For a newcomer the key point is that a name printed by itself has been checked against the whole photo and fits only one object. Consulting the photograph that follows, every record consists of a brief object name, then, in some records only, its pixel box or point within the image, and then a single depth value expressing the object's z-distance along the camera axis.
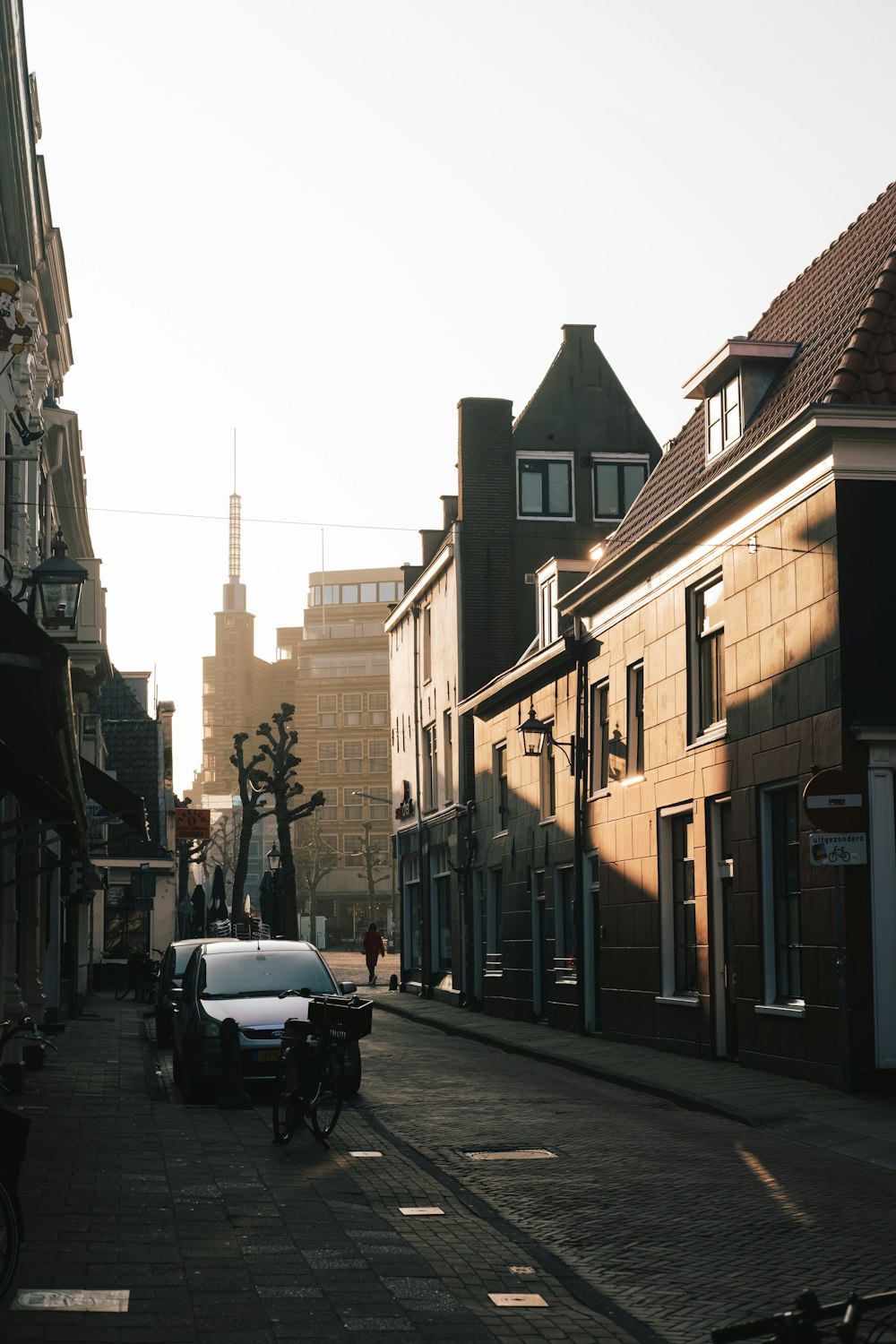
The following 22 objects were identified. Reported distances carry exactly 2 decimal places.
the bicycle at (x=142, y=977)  40.10
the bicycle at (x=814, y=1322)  3.46
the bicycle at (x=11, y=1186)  6.64
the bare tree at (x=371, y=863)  95.24
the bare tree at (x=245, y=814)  53.03
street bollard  15.90
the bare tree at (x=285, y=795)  48.06
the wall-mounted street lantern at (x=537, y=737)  27.09
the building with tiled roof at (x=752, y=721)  16.48
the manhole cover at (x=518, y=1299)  7.39
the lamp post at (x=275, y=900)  48.34
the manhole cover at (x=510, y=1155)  12.44
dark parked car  24.69
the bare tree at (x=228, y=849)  112.03
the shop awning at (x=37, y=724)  9.77
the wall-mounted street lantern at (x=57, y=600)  18.98
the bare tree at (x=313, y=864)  106.19
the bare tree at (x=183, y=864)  68.19
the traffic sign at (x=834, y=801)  15.49
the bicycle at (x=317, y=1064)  12.99
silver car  16.70
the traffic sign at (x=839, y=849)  15.14
